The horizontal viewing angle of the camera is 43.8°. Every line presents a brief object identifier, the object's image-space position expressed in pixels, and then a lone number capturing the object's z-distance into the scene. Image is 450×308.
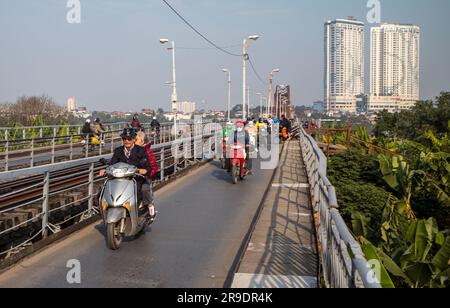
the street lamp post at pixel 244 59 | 36.84
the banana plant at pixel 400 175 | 16.73
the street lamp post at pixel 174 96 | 32.84
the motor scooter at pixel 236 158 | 15.88
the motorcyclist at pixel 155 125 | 30.73
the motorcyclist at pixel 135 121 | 27.25
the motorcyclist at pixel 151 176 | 8.85
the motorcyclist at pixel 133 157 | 8.60
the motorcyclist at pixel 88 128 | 27.06
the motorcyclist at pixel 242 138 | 16.20
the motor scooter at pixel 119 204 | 7.67
